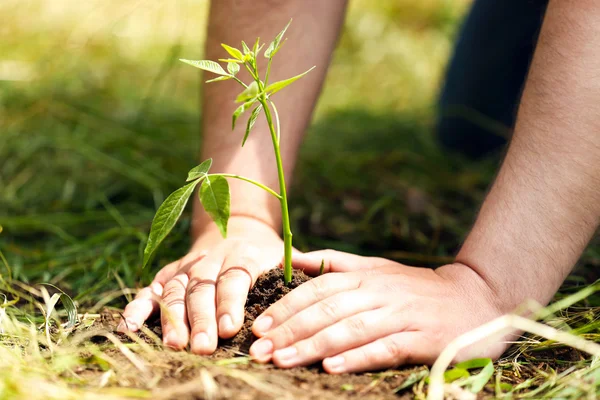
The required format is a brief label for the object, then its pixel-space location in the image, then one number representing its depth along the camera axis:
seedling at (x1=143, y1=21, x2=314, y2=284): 1.07
